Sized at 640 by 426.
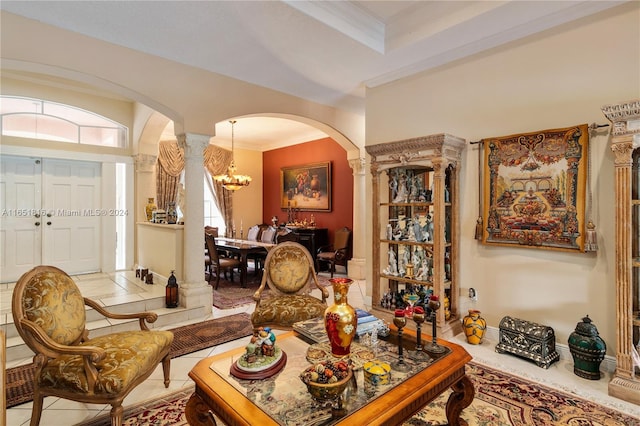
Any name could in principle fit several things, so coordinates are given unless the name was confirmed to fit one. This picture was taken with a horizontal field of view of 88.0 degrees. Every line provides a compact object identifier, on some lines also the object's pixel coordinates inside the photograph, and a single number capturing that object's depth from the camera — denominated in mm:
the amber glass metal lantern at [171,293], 4133
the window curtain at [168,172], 7523
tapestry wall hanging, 2869
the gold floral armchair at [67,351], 1883
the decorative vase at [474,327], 3311
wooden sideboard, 7164
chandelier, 6934
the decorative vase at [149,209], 5621
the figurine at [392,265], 3942
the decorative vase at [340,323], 1848
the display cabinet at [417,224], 3424
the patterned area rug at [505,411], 2141
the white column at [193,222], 4168
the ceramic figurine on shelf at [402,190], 3908
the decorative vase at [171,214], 5191
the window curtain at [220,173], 8414
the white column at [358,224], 6457
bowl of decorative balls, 1429
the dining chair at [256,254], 6196
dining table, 5633
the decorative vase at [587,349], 2609
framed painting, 7652
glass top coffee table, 1456
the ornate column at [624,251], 2346
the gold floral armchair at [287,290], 3088
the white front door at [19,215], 4961
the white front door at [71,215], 5316
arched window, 4895
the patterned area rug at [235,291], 4859
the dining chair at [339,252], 6590
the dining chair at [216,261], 5598
